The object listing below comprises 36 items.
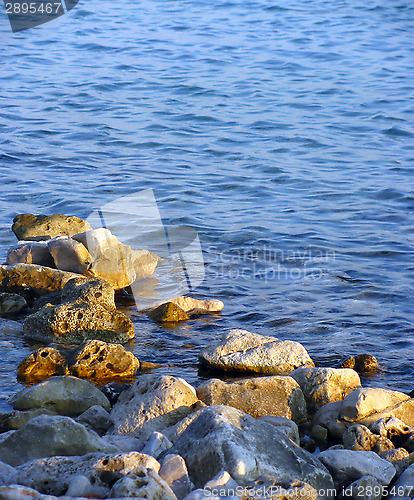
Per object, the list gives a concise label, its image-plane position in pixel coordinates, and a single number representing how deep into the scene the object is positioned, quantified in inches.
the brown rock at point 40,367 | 373.4
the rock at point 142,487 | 218.8
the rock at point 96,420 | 319.0
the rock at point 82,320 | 419.8
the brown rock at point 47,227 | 570.9
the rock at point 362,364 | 394.9
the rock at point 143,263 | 540.4
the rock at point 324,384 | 350.6
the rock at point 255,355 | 378.3
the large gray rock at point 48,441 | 262.7
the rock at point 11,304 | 466.3
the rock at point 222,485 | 239.0
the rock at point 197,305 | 478.3
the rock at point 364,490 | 257.8
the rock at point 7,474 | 233.0
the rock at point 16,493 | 210.1
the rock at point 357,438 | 302.6
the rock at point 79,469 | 232.7
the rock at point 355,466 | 269.9
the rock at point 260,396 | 332.8
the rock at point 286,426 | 302.7
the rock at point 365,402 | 326.6
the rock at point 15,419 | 307.9
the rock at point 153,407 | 313.9
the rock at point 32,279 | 481.4
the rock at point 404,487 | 260.2
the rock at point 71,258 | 508.1
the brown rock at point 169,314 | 461.7
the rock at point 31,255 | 513.7
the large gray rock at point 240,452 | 253.0
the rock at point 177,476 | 246.4
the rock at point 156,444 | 274.4
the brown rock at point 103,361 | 376.2
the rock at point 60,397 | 333.7
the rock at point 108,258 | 512.7
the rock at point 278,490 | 240.2
